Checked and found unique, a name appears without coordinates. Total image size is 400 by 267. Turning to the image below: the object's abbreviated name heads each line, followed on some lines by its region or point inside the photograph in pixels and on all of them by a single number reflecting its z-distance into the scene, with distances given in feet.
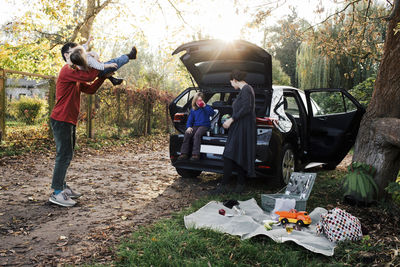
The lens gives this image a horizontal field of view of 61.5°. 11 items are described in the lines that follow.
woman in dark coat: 15.85
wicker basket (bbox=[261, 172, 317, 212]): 13.70
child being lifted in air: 13.05
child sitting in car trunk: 17.77
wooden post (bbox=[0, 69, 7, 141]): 26.86
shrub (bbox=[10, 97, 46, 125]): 29.73
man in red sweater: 13.56
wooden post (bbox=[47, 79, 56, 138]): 31.59
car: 16.49
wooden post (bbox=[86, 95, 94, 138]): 34.35
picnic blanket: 10.36
